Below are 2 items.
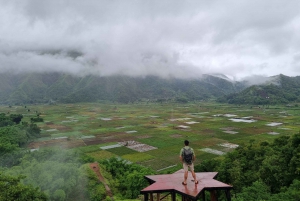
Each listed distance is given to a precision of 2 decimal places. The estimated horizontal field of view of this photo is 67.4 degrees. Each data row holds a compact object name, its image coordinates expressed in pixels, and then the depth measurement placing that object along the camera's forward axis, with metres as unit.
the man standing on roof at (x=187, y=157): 11.12
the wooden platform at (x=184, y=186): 10.04
